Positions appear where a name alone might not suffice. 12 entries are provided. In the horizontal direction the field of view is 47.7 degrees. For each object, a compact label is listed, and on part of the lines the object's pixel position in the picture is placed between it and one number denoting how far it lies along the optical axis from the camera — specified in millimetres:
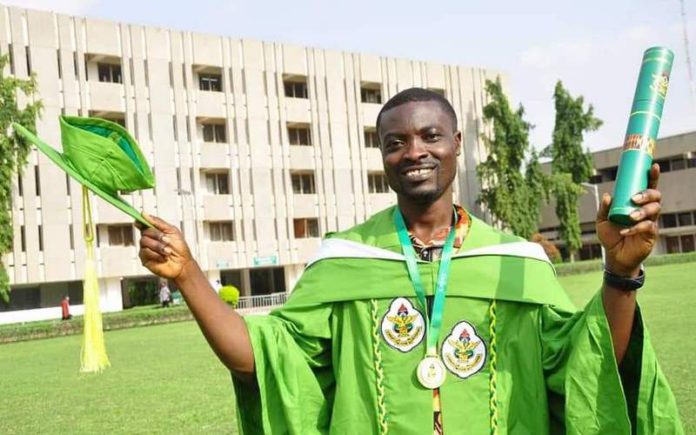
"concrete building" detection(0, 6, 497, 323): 38062
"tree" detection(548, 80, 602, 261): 57656
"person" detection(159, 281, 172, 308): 39875
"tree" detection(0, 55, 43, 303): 30688
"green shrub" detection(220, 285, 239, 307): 36188
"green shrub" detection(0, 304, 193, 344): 29391
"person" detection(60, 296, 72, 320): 34312
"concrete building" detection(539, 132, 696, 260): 62031
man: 2684
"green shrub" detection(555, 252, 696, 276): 46719
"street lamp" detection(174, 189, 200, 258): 42125
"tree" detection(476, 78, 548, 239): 50844
